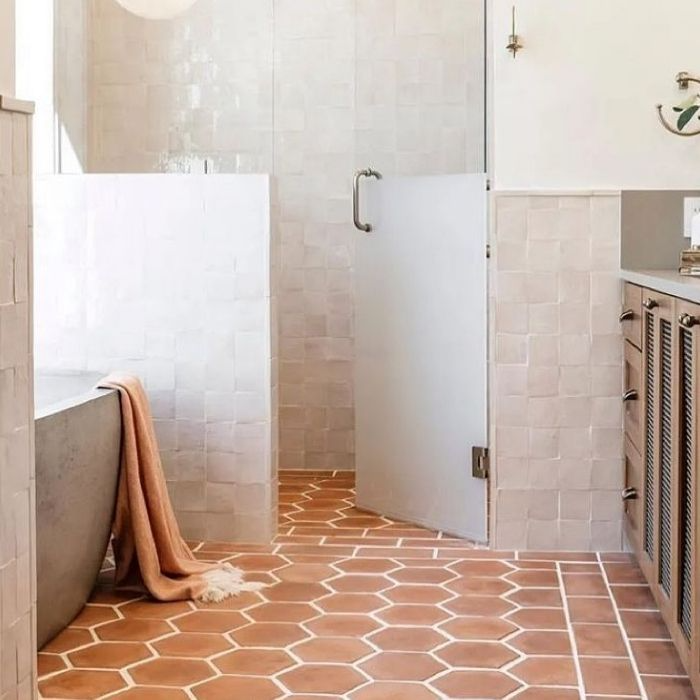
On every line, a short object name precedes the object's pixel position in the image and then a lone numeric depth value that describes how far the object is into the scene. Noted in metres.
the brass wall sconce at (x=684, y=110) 3.64
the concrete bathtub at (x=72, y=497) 2.85
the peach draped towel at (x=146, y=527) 3.35
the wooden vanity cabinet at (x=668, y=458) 2.39
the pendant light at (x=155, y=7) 3.44
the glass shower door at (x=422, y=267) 4.02
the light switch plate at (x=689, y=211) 3.73
